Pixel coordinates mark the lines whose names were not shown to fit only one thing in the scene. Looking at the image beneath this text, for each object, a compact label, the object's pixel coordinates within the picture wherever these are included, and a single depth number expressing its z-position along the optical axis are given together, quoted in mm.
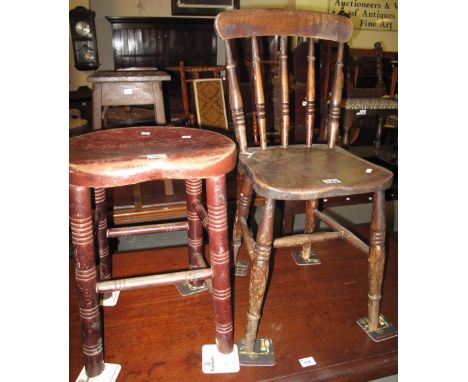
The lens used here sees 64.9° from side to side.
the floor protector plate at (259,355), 867
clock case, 3703
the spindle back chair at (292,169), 796
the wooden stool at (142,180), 661
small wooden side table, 1641
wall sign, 4363
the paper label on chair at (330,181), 795
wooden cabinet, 4004
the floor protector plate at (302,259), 1320
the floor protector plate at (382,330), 957
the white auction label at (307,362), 874
